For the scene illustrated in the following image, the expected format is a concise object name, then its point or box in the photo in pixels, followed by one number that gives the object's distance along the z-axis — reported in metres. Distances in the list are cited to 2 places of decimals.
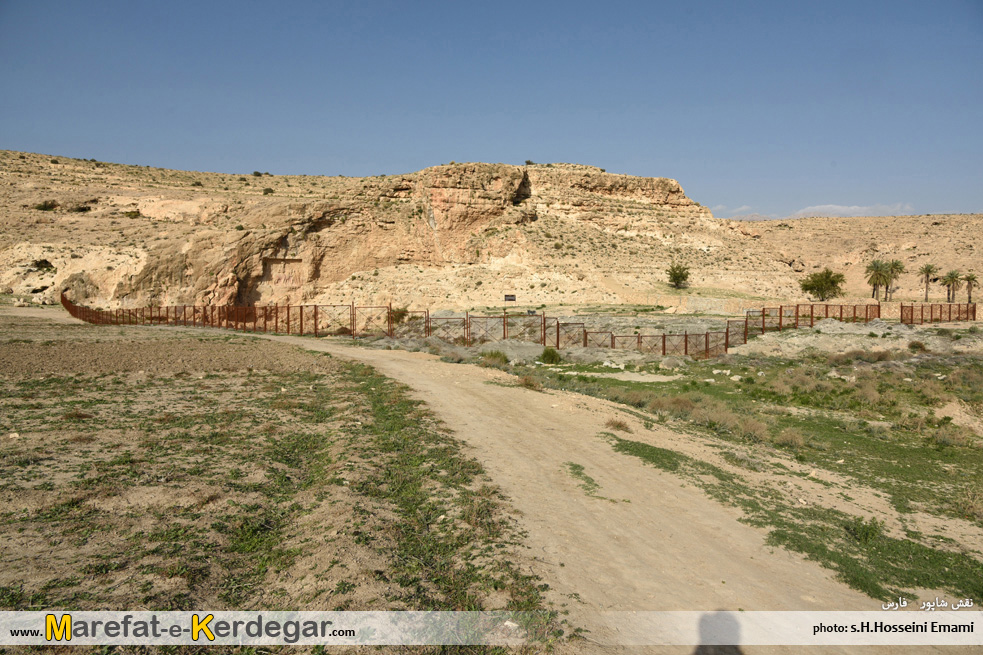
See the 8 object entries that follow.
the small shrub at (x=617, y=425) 12.50
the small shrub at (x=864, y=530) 7.64
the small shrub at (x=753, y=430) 13.66
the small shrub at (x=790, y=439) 13.26
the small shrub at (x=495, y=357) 23.57
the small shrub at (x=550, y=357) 26.46
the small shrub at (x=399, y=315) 39.88
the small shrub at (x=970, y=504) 8.98
